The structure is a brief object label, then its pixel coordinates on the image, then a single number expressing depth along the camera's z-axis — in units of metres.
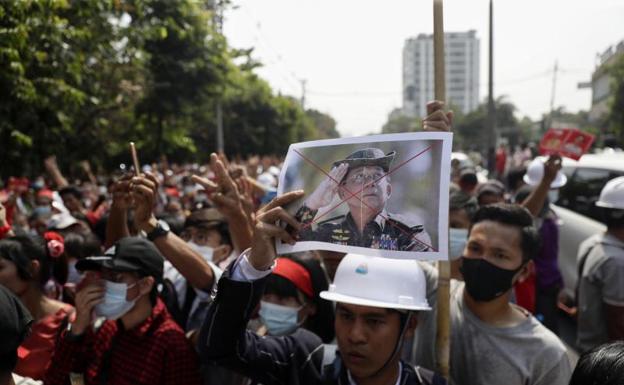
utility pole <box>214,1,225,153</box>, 16.25
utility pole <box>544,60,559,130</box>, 36.39
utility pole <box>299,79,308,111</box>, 43.44
